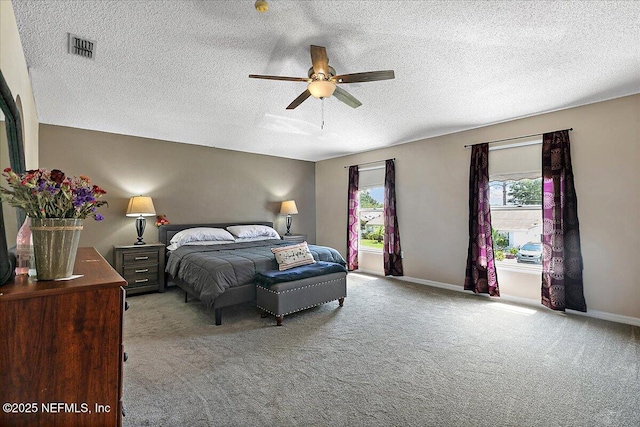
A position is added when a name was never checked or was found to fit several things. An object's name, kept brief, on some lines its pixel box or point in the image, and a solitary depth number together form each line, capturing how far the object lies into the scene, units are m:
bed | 3.29
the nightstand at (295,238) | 6.06
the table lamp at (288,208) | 6.32
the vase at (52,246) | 1.21
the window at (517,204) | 4.00
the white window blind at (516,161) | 3.95
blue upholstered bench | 3.27
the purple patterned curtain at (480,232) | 4.23
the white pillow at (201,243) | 4.63
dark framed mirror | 1.15
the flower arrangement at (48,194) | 1.19
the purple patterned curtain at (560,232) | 3.56
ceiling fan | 2.48
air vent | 2.59
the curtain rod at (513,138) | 3.85
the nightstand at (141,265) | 4.35
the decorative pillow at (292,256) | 3.71
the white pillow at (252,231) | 5.32
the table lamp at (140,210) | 4.54
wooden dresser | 1.00
